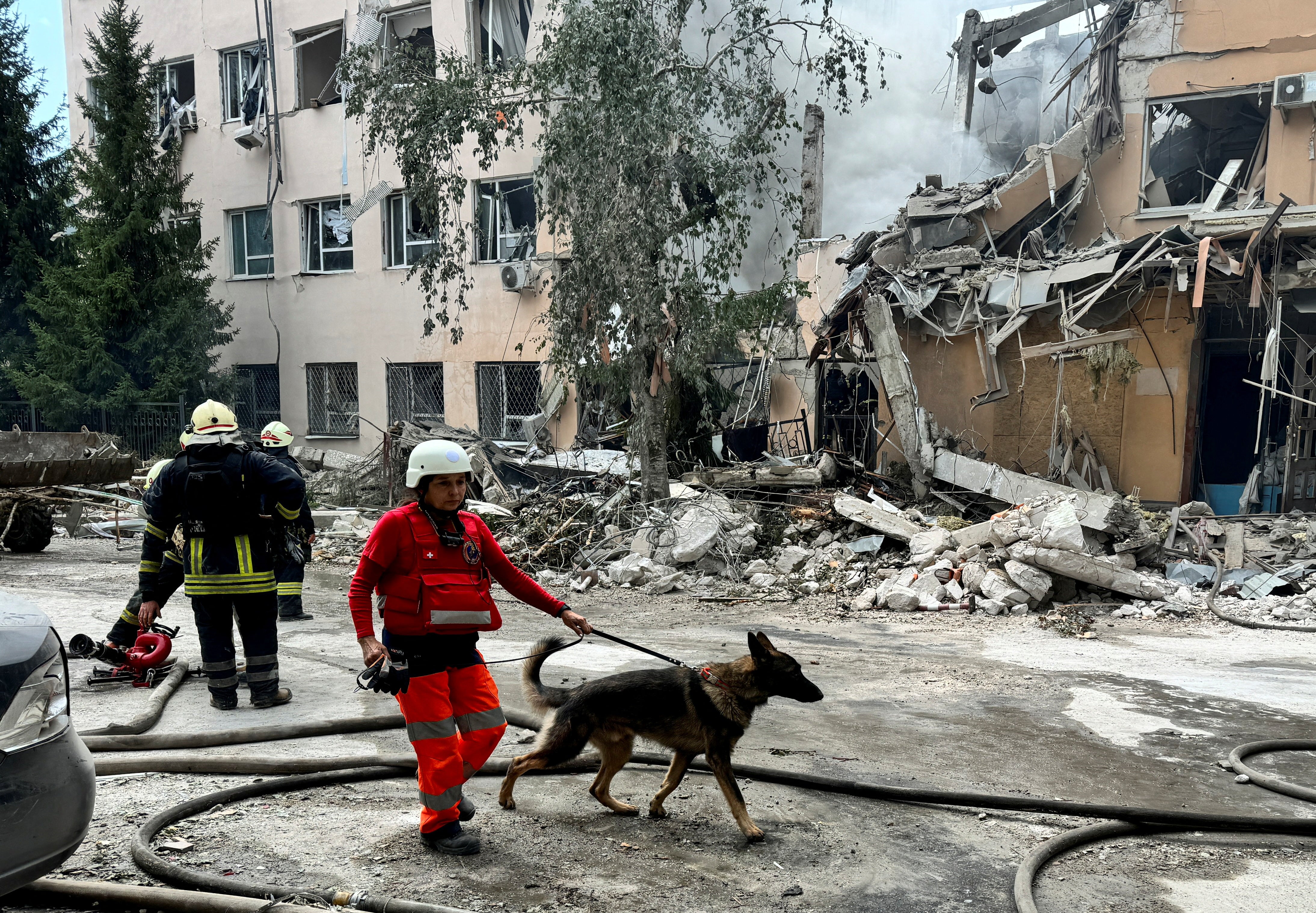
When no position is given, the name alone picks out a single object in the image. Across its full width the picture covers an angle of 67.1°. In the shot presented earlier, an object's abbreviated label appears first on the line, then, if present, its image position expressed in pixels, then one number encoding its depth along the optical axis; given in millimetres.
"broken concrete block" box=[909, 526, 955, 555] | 10117
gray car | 2615
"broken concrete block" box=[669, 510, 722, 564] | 10898
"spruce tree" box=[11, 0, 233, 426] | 19578
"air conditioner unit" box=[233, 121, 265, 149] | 20266
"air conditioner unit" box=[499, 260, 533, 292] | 17469
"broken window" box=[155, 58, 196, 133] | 22062
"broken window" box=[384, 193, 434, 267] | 18891
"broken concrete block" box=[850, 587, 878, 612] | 9469
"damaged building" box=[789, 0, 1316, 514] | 11852
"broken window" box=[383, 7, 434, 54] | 18781
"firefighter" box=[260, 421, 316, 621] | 6605
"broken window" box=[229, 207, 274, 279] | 21188
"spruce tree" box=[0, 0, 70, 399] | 21750
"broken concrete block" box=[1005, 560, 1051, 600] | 9062
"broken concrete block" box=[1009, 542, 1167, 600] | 9031
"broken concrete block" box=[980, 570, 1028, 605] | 9047
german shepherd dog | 3979
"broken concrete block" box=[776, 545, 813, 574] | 10797
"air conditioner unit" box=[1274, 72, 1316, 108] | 12617
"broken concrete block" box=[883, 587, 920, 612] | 9305
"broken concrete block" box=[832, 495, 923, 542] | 10812
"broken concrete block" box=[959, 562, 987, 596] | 9328
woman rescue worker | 3705
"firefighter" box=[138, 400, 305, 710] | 5352
